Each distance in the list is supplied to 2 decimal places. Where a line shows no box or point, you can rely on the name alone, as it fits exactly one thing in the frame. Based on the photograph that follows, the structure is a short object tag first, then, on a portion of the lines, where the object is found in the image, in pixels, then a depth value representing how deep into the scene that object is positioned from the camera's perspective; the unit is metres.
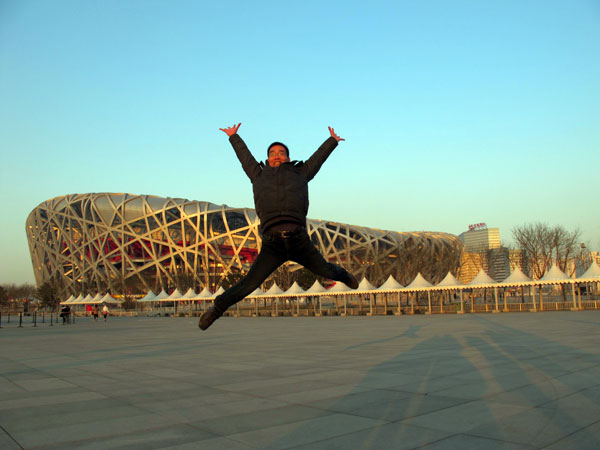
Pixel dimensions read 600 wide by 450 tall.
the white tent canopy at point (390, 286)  37.53
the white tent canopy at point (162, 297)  53.07
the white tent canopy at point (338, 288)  37.78
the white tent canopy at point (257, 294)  44.45
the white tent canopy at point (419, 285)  35.75
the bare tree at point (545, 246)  52.16
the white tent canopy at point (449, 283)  34.25
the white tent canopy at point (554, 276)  29.98
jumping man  4.29
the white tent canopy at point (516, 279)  31.58
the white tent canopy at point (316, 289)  40.59
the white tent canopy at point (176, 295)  51.15
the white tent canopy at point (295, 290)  41.66
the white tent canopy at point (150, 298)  54.75
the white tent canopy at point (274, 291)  43.38
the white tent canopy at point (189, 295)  49.75
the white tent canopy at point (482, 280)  32.72
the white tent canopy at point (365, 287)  37.95
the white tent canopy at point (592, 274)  28.91
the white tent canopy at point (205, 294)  48.53
